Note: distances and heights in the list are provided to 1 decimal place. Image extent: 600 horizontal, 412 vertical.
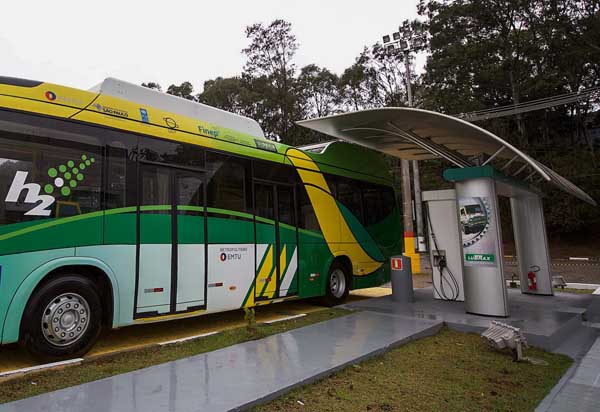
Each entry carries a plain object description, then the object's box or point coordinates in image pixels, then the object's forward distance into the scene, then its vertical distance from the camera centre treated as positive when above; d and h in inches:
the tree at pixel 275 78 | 1122.7 +499.8
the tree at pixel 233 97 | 1112.1 +447.8
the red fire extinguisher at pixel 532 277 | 368.8 -31.6
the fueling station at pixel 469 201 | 269.9 +36.0
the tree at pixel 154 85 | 1232.2 +540.5
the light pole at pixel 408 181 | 622.5 +114.3
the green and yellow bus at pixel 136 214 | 165.3 +23.0
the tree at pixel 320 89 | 1201.4 +492.8
